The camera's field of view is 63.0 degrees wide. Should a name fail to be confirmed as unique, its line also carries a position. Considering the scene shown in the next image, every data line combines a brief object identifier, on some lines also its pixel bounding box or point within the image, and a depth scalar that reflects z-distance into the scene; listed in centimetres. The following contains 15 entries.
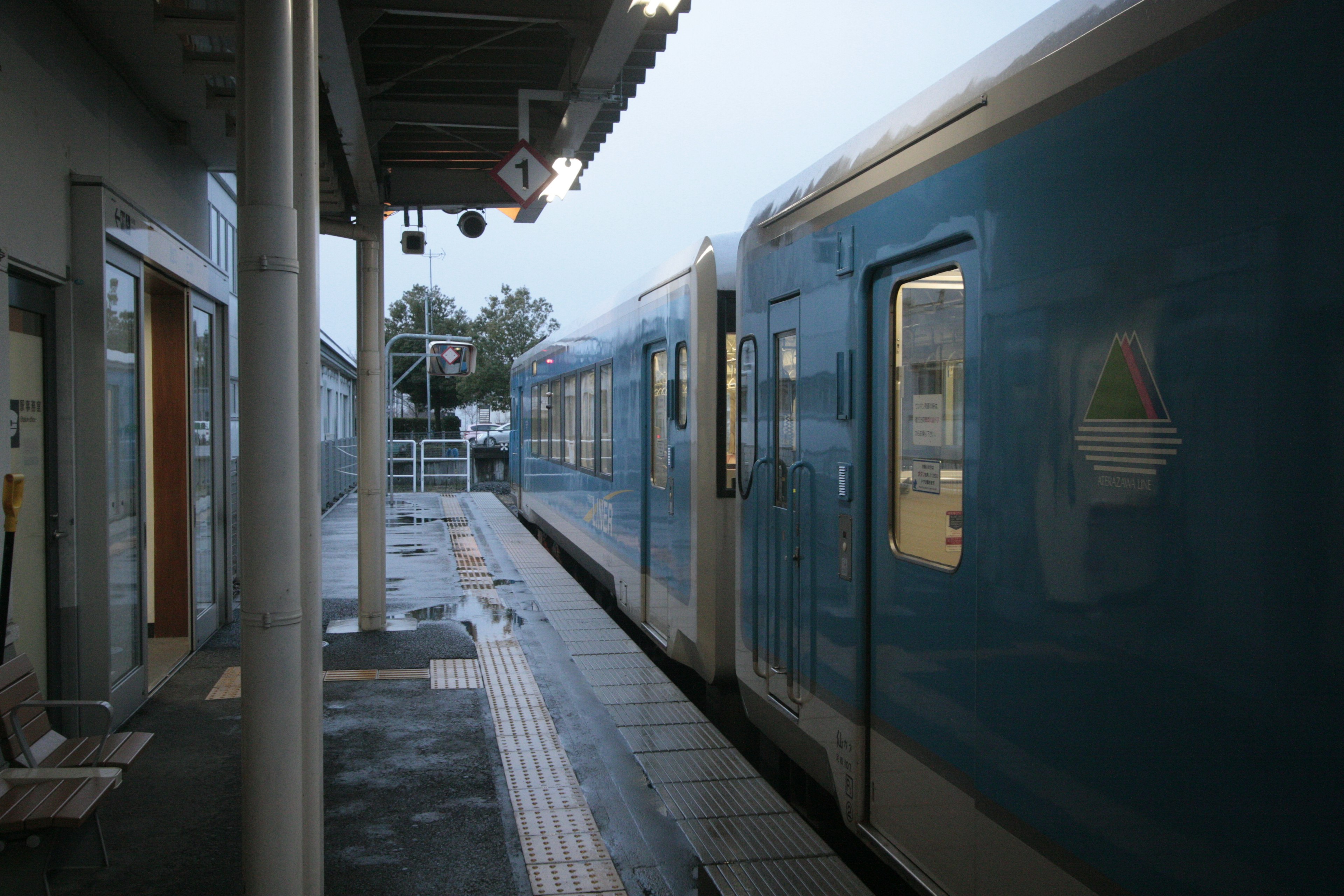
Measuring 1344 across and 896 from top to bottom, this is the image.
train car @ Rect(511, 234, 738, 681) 667
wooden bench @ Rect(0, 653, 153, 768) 415
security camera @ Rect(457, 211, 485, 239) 987
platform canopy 594
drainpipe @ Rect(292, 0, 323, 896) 358
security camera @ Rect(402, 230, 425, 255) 970
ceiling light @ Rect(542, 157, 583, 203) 796
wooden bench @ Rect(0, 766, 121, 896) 363
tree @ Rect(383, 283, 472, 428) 6788
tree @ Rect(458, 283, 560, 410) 6309
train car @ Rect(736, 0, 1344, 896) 206
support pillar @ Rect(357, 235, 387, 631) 882
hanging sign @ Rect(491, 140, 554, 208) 746
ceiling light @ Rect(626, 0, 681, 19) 559
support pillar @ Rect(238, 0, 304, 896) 333
